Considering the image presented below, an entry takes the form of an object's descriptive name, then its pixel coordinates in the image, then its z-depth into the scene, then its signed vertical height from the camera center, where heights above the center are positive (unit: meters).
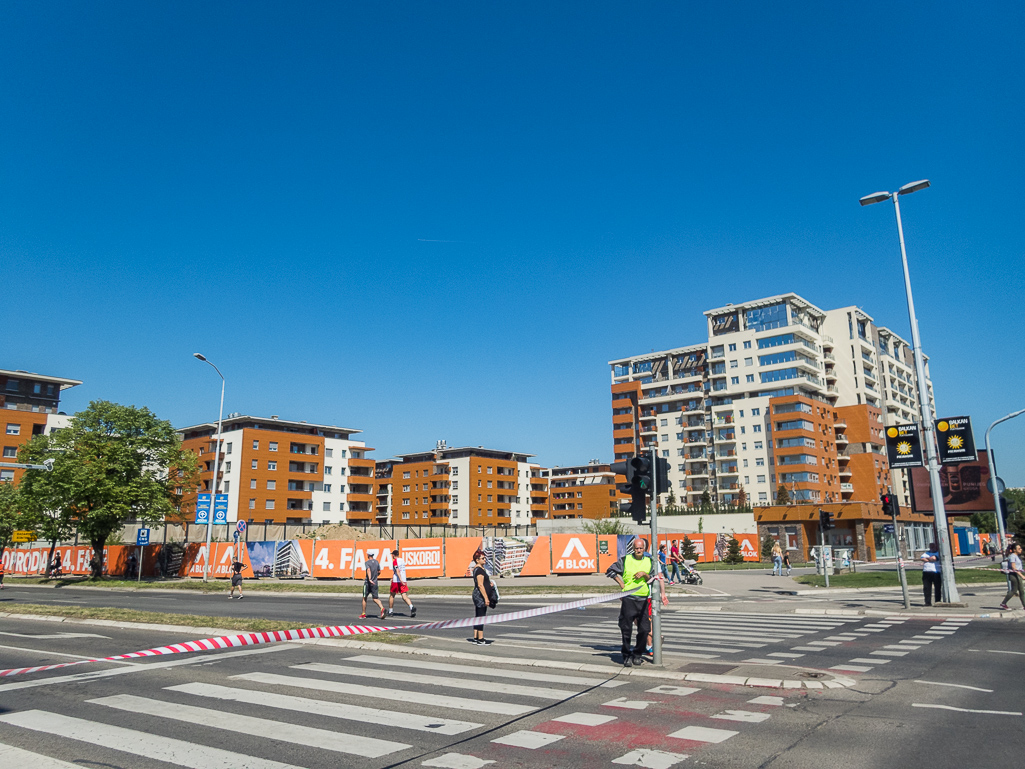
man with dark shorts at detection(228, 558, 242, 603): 25.08 -1.48
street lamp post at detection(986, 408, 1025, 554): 23.47 +0.23
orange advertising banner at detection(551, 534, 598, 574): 36.97 -1.44
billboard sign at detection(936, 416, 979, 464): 20.20 +2.35
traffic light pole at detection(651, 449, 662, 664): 9.63 -1.06
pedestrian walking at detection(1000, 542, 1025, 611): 18.07 -1.33
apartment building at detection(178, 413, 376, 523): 80.06 +7.45
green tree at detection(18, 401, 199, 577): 38.59 +3.66
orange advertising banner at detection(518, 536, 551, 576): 36.66 -1.68
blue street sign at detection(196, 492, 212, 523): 33.75 +1.21
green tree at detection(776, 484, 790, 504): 72.00 +2.89
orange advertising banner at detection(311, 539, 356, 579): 35.28 -1.45
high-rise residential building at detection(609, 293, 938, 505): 81.19 +14.85
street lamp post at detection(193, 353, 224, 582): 33.56 +0.62
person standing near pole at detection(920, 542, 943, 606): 19.17 -1.37
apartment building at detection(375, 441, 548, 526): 109.50 +6.45
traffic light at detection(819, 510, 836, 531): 29.33 +0.14
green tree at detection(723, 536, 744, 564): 52.88 -2.23
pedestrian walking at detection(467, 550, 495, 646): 12.23 -1.14
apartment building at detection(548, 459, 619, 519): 97.81 +5.58
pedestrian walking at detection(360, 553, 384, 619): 17.73 -1.26
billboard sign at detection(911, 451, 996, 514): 43.09 +2.00
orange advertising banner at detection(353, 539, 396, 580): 33.66 -1.18
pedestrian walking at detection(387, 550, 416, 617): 18.17 -1.35
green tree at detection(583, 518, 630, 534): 54.45 -0.08
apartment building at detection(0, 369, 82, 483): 74.88 +14.36
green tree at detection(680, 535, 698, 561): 50.22 -1.81
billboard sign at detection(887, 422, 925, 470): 20.91 +2.30
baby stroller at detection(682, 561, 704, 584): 29.27 -2.13
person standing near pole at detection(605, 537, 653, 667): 9.81 -1.06
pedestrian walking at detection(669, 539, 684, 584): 28.89 -1.71
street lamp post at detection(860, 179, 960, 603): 19.50 +1.05
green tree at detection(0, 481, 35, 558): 40.41 +1.33
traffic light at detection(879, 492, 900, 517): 20.93 +0.52
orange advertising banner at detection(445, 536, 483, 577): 35.47 -1.41
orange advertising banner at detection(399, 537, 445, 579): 35.00 -1.37
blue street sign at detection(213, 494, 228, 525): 35.91 +1.30
